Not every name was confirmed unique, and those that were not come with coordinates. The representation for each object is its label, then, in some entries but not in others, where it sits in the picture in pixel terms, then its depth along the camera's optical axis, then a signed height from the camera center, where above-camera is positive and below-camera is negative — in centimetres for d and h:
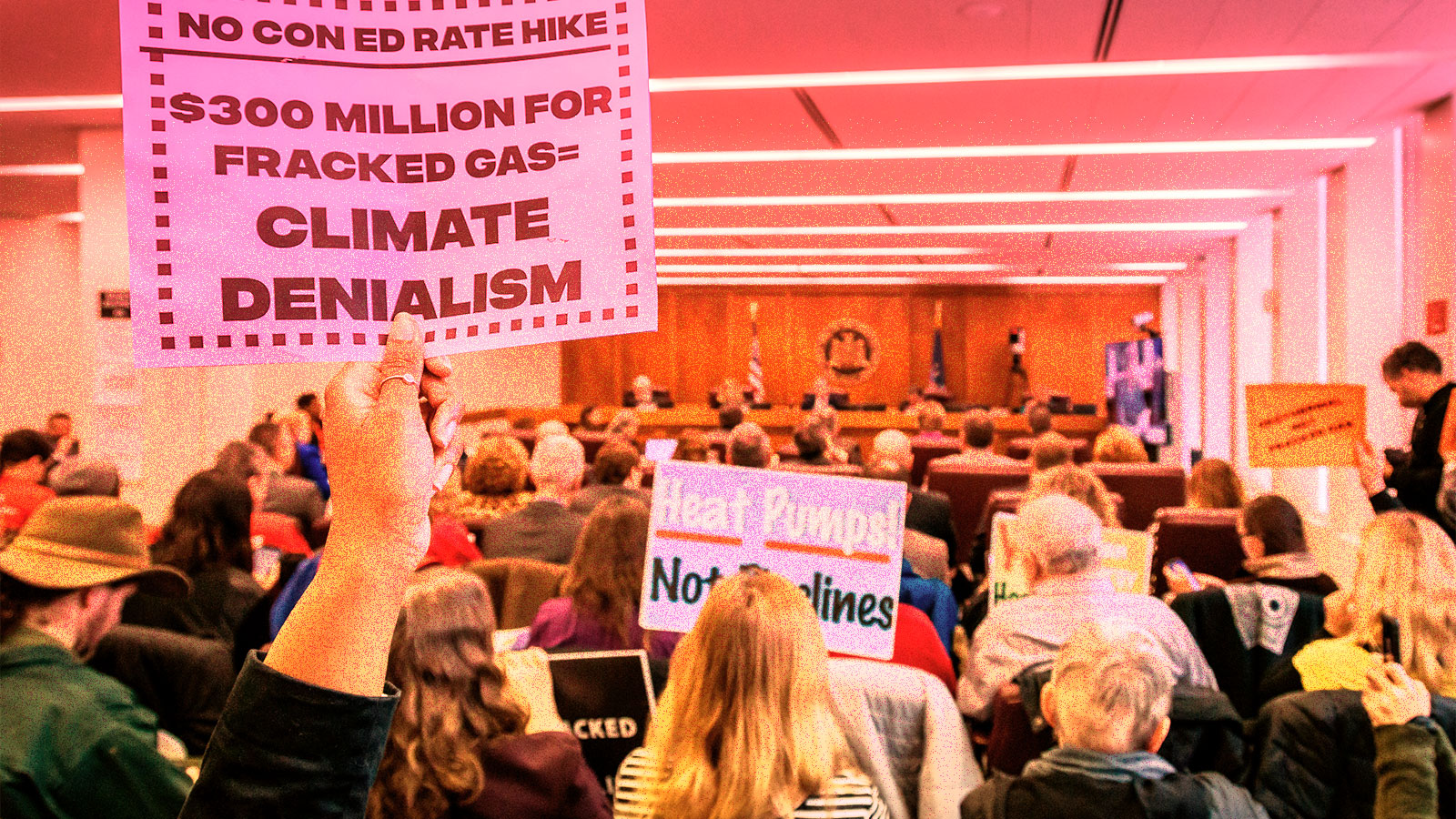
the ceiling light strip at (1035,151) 774 +151
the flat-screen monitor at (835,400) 1697 -25
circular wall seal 2030 +59
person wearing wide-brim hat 180 -46
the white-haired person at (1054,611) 297 -59
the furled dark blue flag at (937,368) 1969 +23
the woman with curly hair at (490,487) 496 -41
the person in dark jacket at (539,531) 439 -53
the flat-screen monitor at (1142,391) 1552 -18
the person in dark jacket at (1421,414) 471 -17
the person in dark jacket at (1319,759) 251 -82
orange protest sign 502 -21
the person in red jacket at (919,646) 325 -72
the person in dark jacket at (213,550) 349 -47
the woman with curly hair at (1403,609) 267 -54
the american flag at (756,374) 1895 +17
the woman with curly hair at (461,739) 201 -61
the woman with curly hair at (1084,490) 437 -41
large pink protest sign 102 +20
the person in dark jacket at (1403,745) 203 -65
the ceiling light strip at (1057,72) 568 +150
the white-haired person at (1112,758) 193 -63
